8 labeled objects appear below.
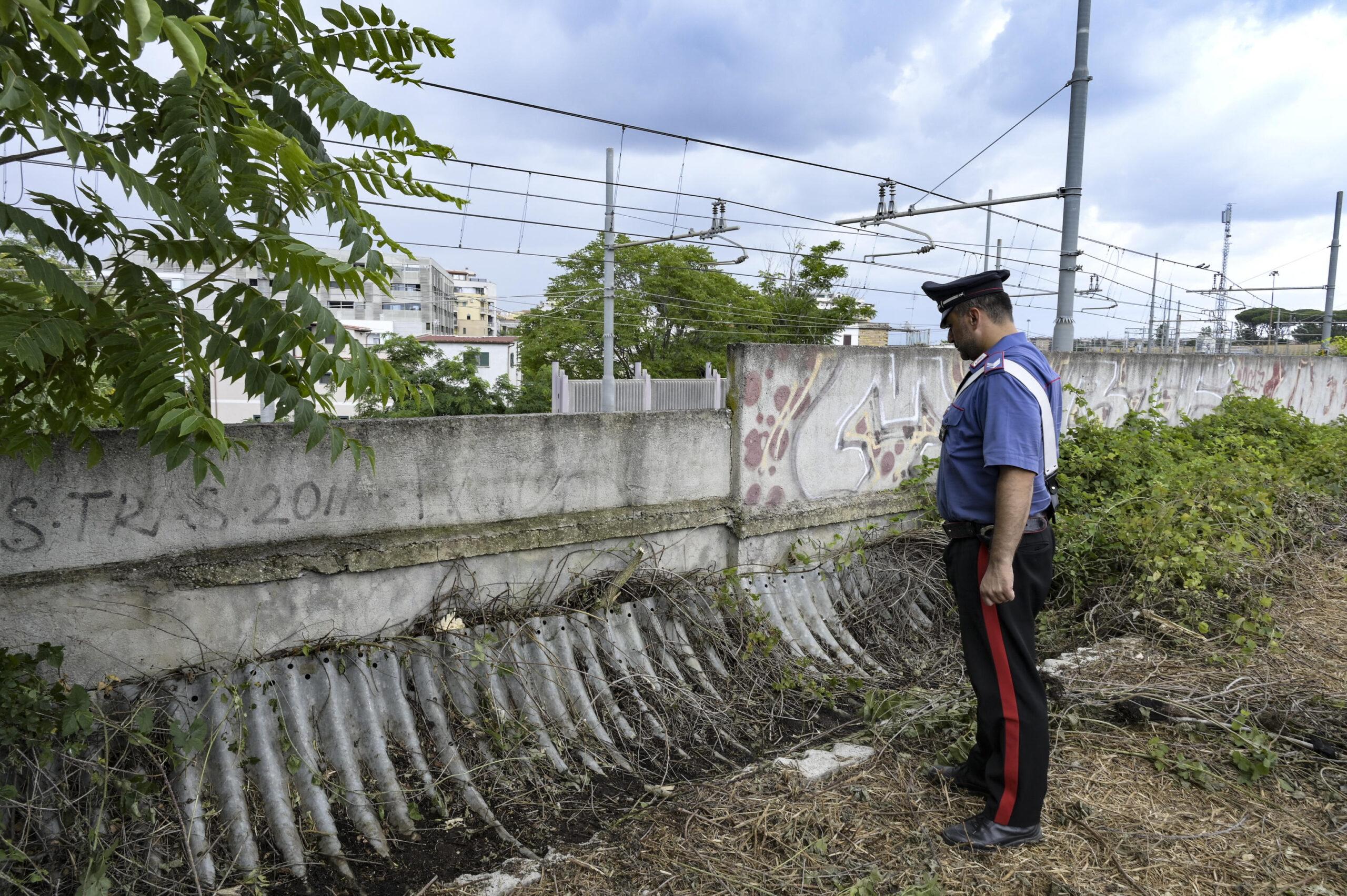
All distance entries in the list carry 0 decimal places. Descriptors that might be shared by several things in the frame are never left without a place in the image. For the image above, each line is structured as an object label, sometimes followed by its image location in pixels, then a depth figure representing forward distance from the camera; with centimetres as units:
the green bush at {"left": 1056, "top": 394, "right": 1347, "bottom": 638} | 525
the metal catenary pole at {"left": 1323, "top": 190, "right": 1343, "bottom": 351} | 2136
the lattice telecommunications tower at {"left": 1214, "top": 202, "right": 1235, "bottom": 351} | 3288
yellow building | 11769
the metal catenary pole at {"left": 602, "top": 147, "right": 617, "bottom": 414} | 2144
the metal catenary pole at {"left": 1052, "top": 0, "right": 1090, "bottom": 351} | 950
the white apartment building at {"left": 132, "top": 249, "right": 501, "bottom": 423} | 3644
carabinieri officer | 296
